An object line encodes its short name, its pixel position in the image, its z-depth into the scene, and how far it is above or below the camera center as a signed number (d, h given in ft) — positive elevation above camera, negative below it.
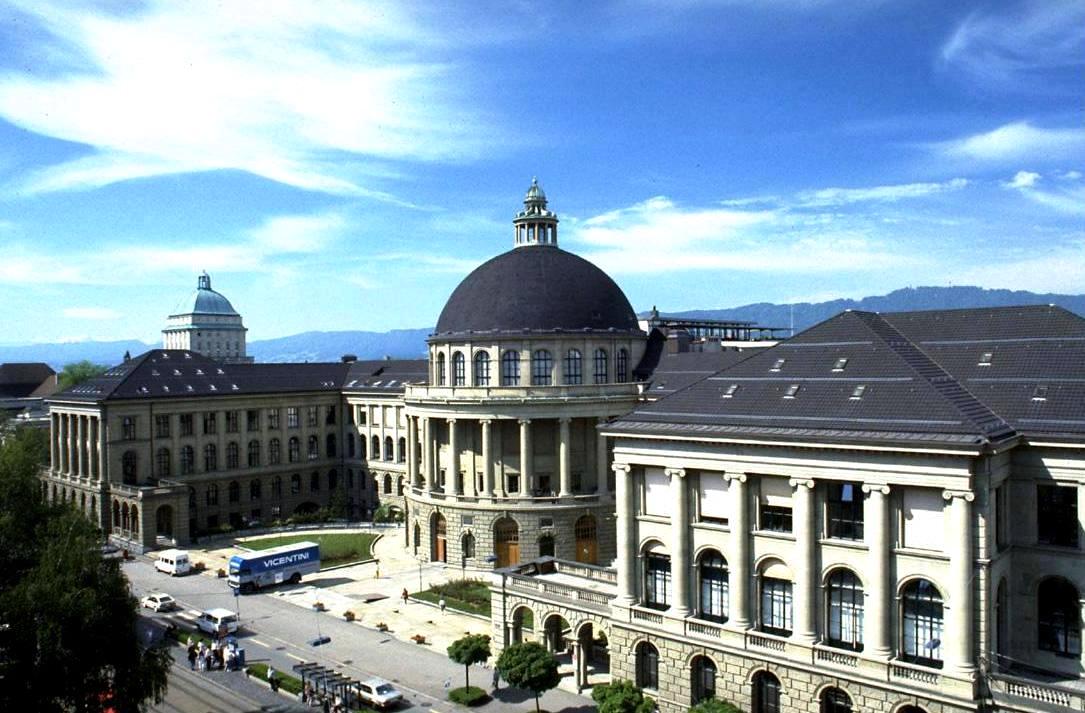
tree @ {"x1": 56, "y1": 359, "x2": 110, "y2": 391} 531.09 -10.15
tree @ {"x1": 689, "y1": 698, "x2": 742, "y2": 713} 124.77 -51.52
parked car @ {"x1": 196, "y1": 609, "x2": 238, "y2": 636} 203.41 -62.41
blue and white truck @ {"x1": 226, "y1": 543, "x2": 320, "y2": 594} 242.58 -60.07
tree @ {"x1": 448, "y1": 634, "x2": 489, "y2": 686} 163.12 -55.72
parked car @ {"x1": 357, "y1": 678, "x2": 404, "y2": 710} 157.58 -61.72
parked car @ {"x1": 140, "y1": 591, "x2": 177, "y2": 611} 224.33 -62.90
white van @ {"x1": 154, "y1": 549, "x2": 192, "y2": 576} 264.52 -62.68
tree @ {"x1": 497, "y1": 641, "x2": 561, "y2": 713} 148.36 -53.92
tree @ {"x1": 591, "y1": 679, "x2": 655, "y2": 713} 131.23 -53.07
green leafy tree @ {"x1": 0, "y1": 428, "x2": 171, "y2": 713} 122.72 -37.43
